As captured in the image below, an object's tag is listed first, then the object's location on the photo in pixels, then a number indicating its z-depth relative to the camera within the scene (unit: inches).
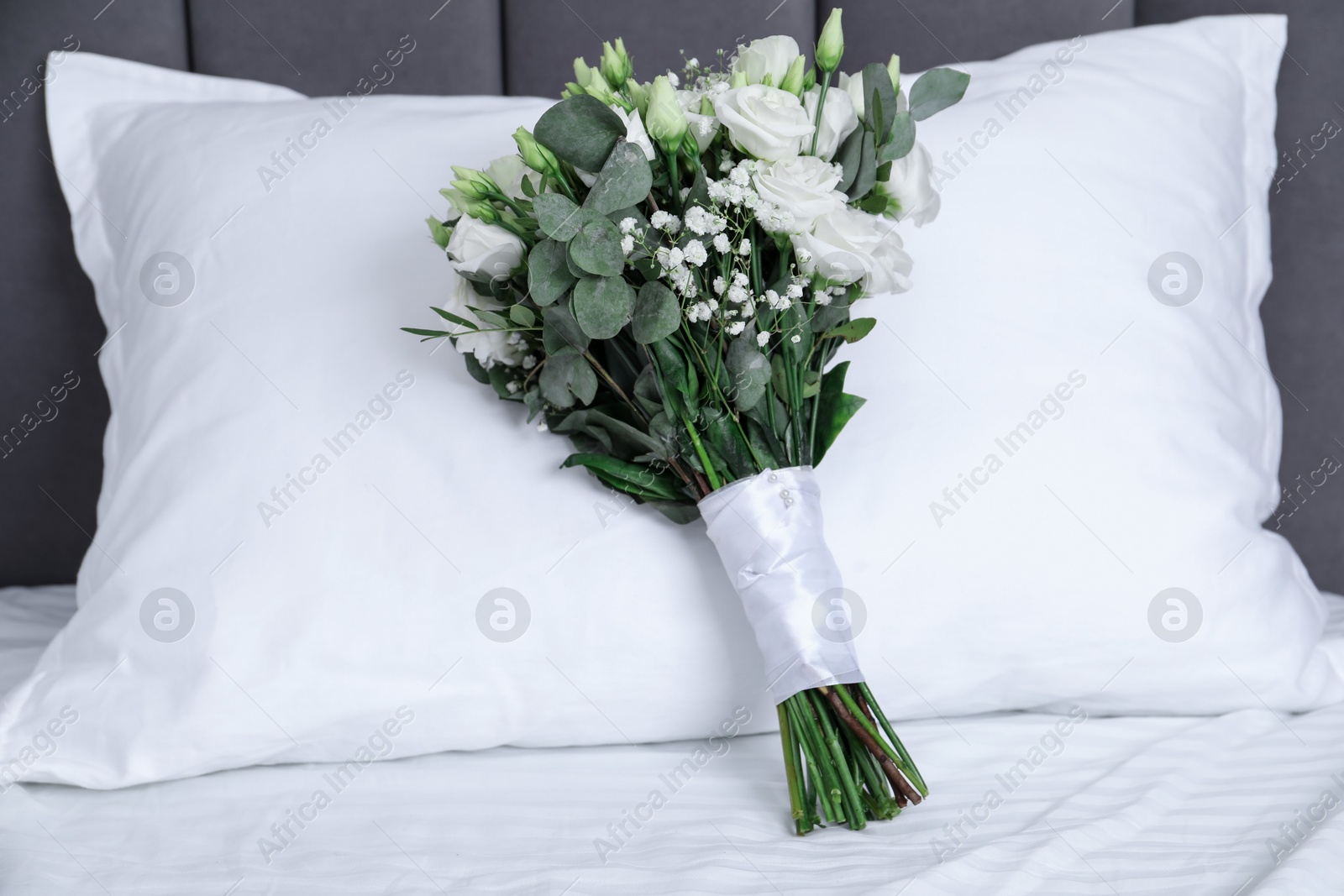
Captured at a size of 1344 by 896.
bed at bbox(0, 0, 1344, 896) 42.7
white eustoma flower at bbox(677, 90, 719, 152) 44.2
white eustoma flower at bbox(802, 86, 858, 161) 44.5
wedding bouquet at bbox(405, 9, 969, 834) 43.7
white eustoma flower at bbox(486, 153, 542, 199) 44.9
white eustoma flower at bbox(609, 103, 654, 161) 43.8
